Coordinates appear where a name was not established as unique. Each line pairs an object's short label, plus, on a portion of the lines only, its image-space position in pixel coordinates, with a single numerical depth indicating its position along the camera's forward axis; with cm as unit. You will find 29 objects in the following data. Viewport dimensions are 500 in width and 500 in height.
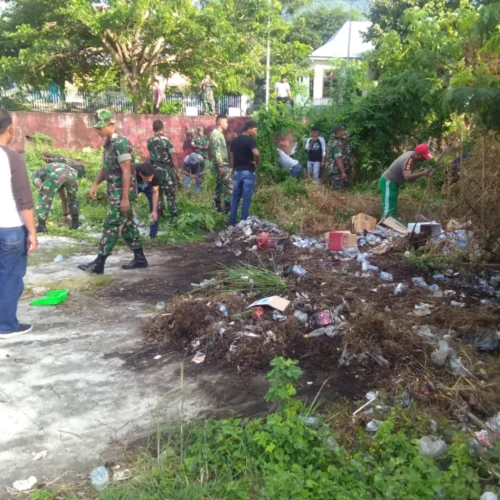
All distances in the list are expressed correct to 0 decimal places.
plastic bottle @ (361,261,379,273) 588
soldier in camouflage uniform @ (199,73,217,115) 1878
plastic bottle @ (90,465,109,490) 261
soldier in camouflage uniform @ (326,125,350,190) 1003
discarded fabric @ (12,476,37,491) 262
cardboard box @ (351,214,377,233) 780
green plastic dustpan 525
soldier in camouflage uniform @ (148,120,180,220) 850
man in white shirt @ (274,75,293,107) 1967
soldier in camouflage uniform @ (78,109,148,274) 577
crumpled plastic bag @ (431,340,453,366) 366
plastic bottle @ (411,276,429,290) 538
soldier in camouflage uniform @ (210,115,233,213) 936
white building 3441
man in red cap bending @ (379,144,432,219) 735
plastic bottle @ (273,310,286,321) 444
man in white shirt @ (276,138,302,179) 1171
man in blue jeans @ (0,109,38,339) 415
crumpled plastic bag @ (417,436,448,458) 270
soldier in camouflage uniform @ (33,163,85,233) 790
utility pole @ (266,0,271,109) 1964
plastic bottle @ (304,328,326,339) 422
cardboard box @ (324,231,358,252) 677
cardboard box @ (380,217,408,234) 768
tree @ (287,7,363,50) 4825
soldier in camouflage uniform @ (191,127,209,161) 1178
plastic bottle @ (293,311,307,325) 442
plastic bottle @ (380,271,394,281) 561
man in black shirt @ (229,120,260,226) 816
